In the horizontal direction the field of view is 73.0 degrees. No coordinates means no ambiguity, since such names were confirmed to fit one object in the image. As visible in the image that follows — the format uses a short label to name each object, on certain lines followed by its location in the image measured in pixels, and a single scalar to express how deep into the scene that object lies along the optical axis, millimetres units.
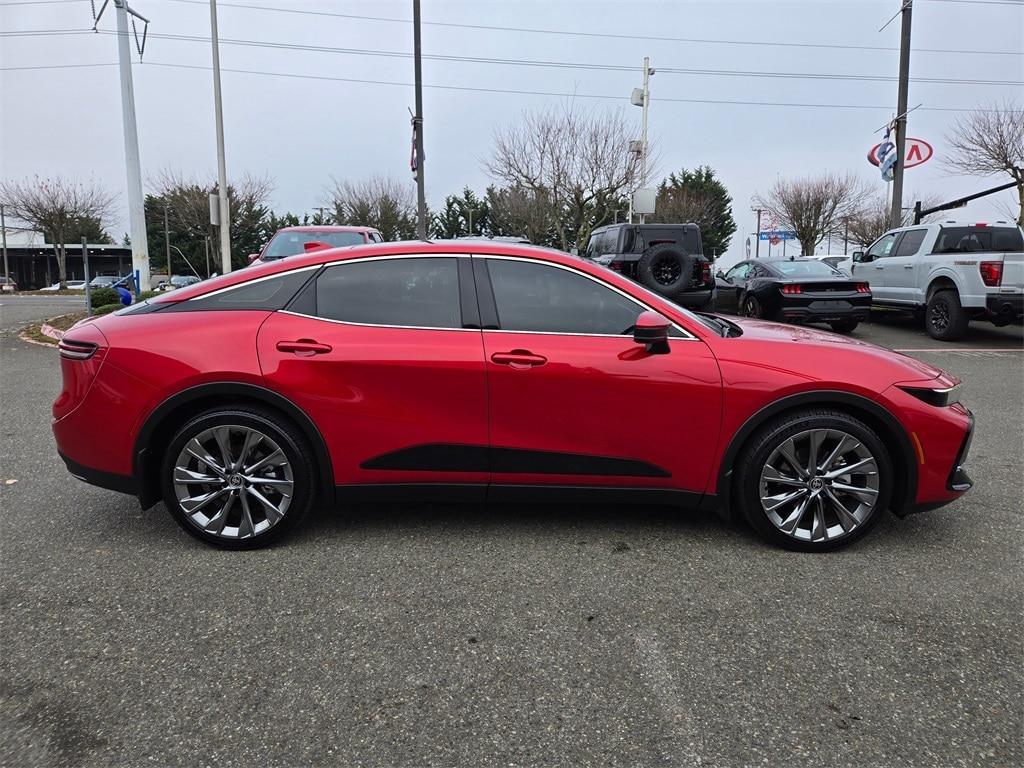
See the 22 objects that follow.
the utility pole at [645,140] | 28919
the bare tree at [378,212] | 46156
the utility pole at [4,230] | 50688
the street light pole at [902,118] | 17312
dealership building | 56906
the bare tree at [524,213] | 34750
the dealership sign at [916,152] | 18031
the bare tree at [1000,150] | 25719
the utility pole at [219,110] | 18938
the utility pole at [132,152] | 12953
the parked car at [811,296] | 11391
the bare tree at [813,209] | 43469
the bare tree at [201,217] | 42062
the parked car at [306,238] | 11006
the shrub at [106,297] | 13485
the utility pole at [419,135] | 17188
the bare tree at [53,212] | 42906
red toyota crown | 3320
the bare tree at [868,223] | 46062
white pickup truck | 10422
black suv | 11109
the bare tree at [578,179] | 31203
